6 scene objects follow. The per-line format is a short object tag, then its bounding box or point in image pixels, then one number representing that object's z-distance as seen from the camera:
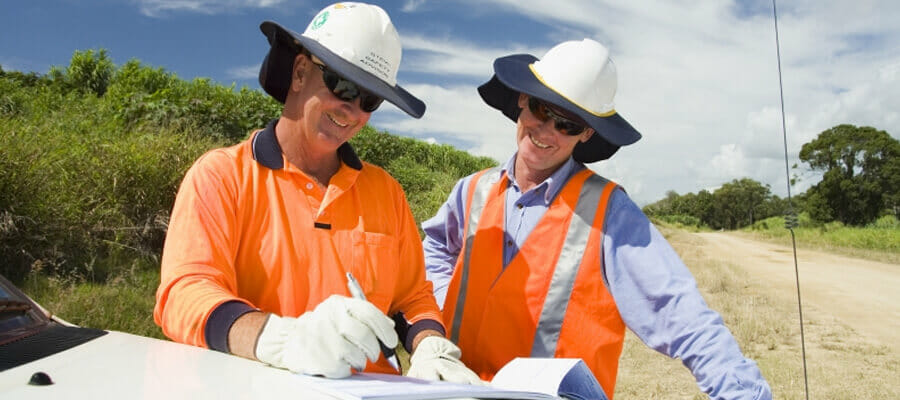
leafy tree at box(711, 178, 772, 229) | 71.49
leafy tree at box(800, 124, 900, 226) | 42.38
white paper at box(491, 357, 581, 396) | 1.82
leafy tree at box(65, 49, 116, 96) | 16.92
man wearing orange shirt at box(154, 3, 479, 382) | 1.78
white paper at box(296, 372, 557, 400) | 1.41
